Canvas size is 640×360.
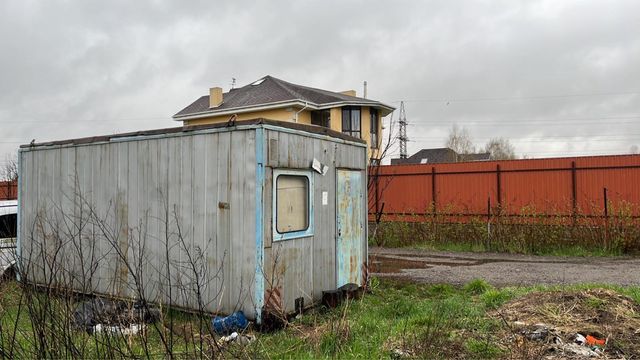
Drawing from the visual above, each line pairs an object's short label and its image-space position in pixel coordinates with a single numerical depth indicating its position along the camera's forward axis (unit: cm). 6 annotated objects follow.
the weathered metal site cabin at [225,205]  588
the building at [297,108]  2892
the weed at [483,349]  441
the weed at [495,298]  639
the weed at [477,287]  775
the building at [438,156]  5378
